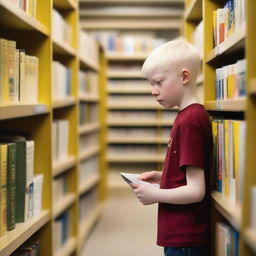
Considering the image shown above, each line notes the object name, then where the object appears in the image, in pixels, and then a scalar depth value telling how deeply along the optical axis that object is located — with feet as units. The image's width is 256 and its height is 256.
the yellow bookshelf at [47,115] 6.00
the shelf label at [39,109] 6.52
